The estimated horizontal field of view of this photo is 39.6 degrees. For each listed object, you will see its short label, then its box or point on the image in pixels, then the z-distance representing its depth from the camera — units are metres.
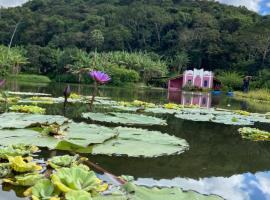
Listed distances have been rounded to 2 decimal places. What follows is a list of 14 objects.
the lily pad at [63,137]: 4.02
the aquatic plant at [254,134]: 6.35
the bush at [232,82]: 41.87
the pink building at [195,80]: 41.81
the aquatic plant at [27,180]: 2.80
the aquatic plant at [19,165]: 2.99
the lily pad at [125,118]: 6.60
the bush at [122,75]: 43.12
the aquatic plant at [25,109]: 7.12
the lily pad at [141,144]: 4.12
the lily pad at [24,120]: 4.79
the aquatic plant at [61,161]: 3.22
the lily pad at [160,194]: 2.60
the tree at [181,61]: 56.59
